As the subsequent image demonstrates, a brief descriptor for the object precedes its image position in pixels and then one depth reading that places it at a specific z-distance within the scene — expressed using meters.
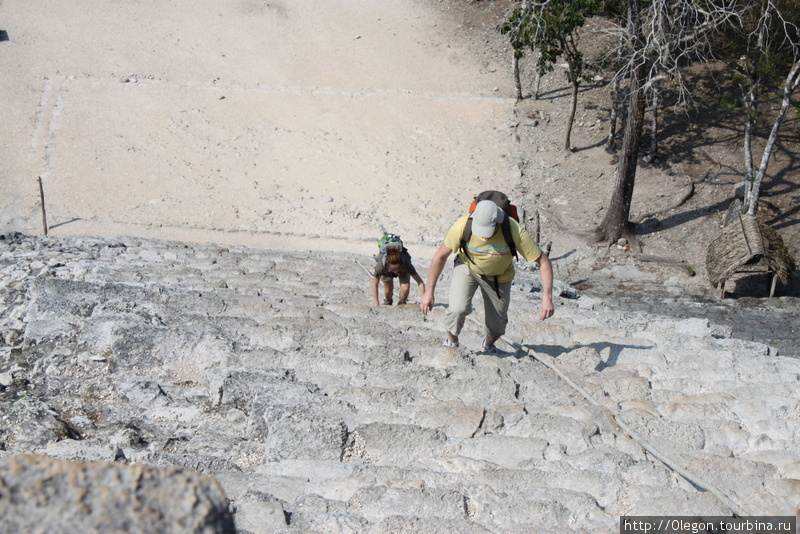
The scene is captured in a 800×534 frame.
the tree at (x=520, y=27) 13.21
